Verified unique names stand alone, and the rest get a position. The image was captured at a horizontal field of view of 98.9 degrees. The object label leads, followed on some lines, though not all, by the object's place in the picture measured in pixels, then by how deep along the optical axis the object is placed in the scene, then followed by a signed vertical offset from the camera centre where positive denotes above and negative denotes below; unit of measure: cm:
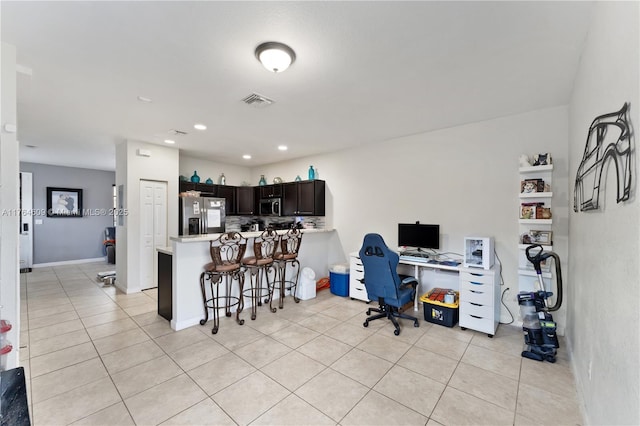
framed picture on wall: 695 +19
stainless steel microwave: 613 +8
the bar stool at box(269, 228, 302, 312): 410 -71
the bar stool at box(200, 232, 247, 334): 335 -80
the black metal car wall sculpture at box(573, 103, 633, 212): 115 +30
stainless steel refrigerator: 441 -8
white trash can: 445 -122
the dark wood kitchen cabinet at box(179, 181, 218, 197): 565 +48
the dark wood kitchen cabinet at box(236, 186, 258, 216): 666 +25
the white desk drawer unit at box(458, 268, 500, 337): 312 -103
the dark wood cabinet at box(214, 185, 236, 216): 635 +34
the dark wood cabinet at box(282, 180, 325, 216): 546 +26
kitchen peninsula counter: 331 -82
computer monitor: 397 -36
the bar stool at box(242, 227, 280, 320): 370 -73
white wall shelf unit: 308 -11
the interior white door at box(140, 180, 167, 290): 484 -29
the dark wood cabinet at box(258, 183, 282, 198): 614 +46
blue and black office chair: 316 -84
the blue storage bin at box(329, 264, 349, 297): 464 -118
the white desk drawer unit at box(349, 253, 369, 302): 432 -111
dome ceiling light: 199 +116
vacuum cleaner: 261 -107
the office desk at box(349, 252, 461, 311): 423 -109
